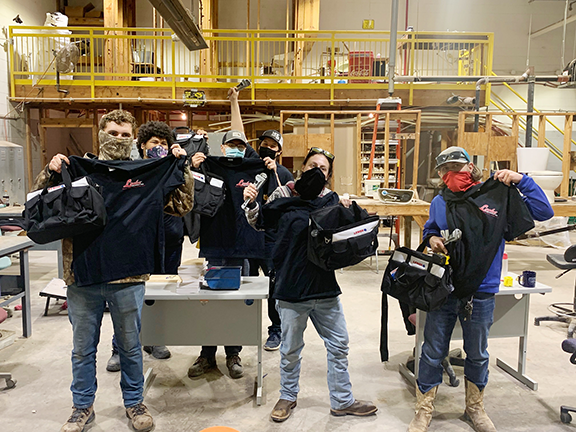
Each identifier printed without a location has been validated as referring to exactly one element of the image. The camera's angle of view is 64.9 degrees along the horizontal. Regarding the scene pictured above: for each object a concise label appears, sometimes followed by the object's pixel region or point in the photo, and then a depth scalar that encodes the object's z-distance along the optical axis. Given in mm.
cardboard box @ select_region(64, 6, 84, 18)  12180
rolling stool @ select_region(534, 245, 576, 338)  3588
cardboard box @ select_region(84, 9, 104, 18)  12422
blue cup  3057
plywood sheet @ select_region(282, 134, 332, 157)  7105
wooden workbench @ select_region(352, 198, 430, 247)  5828
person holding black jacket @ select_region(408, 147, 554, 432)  2420
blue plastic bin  2840
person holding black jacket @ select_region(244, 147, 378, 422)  2504
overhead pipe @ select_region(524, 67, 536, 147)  7695
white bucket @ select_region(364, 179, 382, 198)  6555
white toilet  6387
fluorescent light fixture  5340
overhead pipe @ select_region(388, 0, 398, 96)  7559
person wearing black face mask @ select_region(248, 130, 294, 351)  3338
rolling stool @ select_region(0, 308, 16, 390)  3031
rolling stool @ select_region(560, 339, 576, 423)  2605
